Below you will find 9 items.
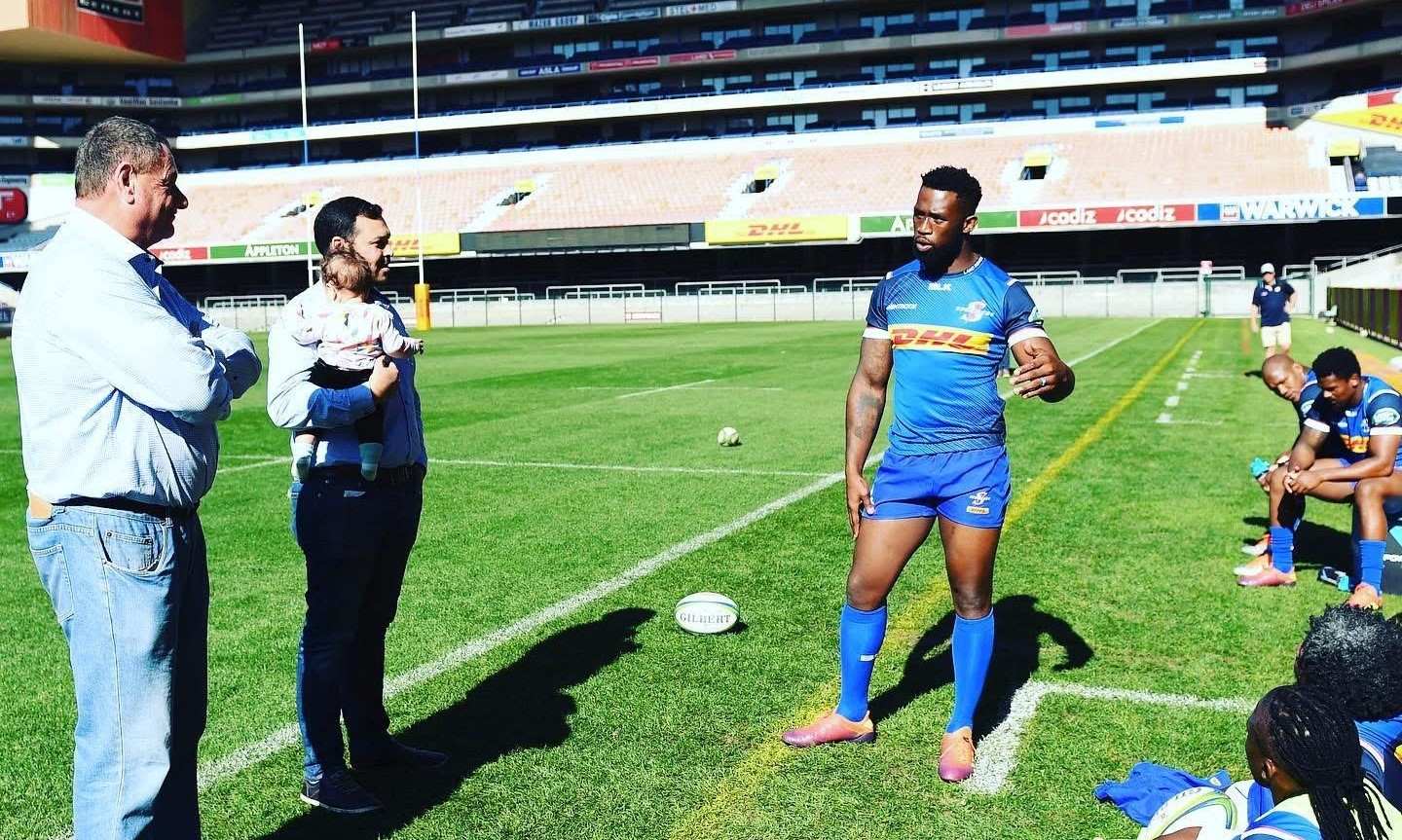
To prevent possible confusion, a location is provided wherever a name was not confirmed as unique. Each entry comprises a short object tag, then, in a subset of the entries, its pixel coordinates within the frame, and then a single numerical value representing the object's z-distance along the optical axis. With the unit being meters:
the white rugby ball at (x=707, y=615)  6.12
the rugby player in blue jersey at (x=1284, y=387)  7.29
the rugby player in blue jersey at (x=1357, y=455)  6.47
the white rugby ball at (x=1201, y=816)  3.05
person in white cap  21.64
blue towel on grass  3.99
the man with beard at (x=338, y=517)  3.98
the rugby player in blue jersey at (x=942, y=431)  4.39
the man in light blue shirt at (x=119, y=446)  2.80
